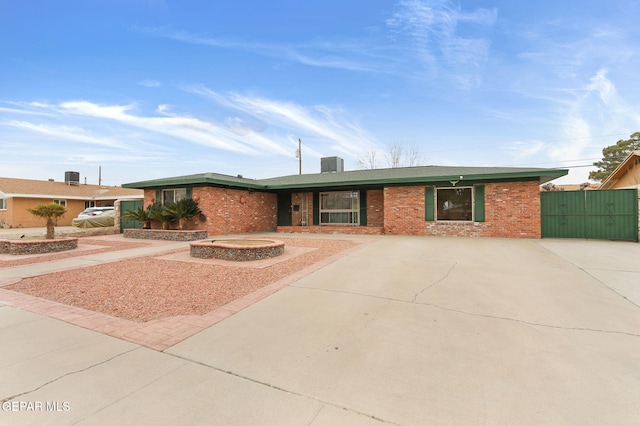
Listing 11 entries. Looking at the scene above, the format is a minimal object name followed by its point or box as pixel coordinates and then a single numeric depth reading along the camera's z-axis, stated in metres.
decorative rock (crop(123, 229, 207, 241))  12.15
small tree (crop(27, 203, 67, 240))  10.20
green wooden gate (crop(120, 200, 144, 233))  16.06
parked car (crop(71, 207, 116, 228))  17.91
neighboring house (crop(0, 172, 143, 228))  21.95
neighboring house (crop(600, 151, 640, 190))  16.16
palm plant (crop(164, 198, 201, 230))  12.52
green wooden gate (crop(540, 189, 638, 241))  10.40
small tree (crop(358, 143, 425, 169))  29.83
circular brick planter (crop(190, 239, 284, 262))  7.33
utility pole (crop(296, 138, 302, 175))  28.89
